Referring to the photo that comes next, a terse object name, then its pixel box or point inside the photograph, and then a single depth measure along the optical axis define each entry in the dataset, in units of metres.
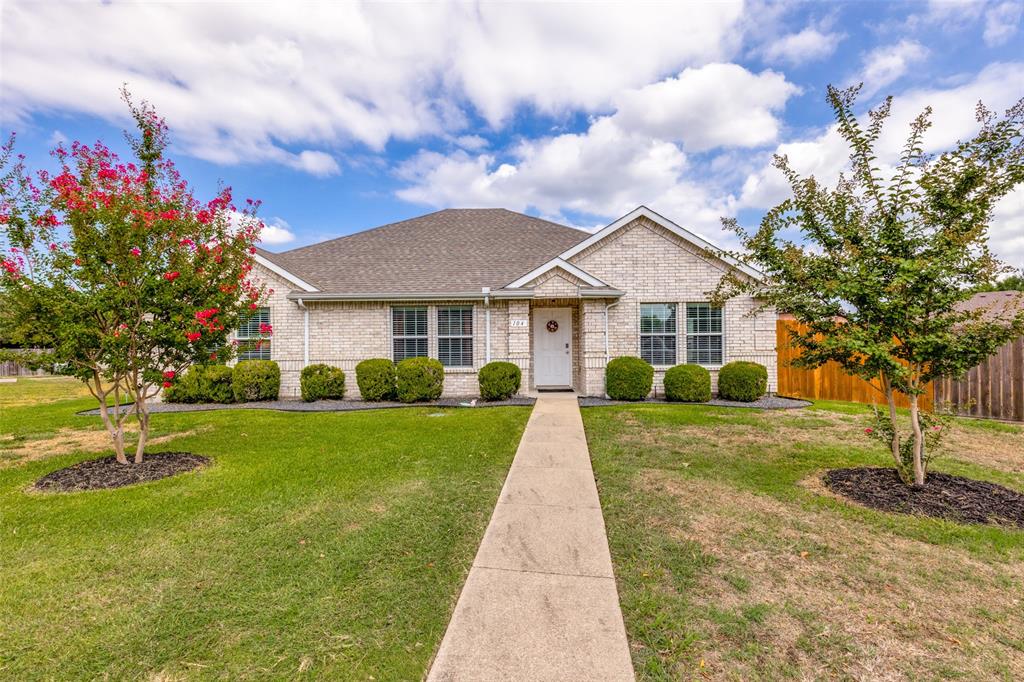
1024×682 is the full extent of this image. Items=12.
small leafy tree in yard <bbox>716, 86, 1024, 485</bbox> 4.32
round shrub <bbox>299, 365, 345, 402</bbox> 12.02
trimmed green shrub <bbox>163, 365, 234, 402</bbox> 11.82
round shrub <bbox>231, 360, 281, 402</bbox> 11.84
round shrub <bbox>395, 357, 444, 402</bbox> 11.66
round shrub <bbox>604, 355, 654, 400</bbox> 11.46
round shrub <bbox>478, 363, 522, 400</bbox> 11.53
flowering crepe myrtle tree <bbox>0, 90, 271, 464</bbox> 5.15
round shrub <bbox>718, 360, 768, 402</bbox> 11.38
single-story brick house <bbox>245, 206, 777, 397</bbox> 12.23
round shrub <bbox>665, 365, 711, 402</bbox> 11.43
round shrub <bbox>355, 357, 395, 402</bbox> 11.84
